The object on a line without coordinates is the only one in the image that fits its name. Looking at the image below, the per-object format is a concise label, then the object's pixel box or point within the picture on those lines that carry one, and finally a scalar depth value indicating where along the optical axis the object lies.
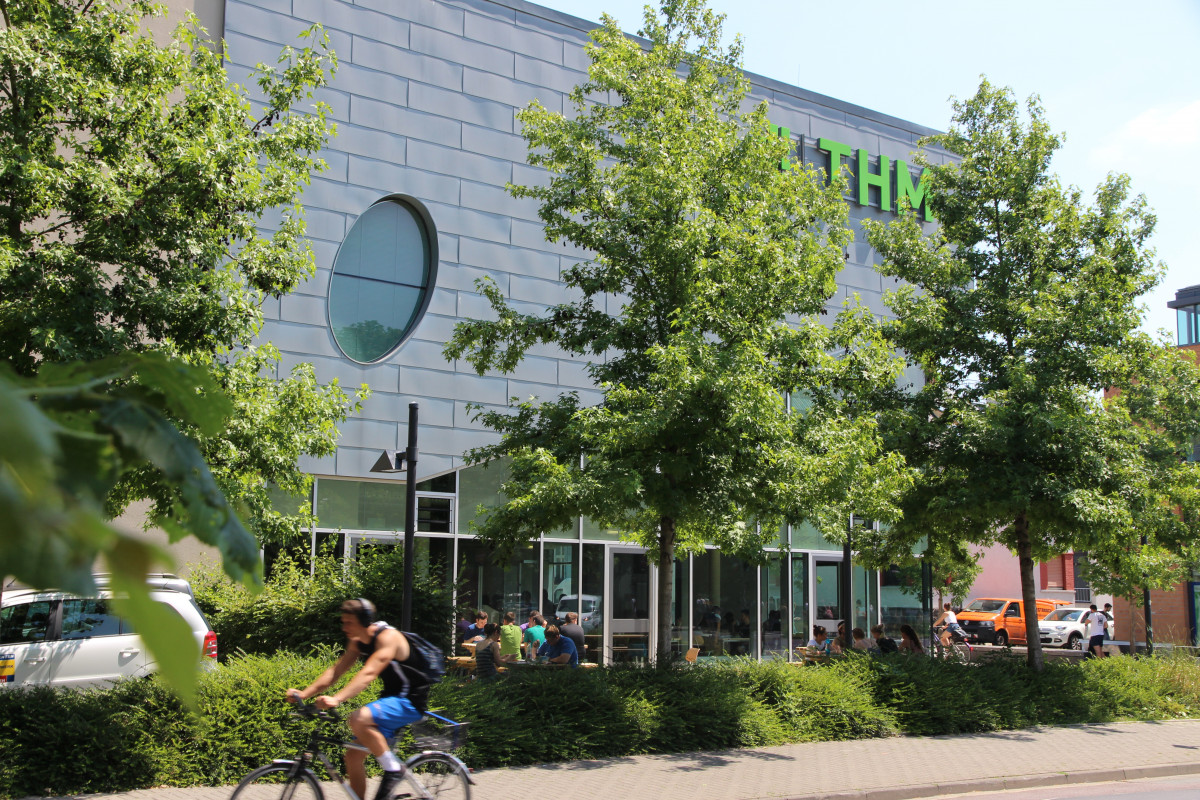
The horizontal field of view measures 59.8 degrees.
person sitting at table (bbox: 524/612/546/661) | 17.42
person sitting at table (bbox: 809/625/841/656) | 19.69
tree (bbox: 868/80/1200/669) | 15.66
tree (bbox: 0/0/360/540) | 9.68
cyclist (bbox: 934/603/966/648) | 24.06
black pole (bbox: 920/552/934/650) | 26.97
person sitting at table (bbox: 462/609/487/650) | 17.94
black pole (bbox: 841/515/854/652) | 19.84
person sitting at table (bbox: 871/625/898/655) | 16.70
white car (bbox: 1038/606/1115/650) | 39.09
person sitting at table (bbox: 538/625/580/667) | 14.36
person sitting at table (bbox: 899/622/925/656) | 17.05
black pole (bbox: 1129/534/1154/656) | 23.29
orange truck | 39.72
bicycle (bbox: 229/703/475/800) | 7.29
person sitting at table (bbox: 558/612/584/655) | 15.34
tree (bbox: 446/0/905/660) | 12.40
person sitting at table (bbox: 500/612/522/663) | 15.89
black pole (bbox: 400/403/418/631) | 13.16
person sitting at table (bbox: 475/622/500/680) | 14.38
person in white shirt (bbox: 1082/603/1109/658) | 24.28
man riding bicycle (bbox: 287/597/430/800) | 7.11
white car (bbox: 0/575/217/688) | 11.00
